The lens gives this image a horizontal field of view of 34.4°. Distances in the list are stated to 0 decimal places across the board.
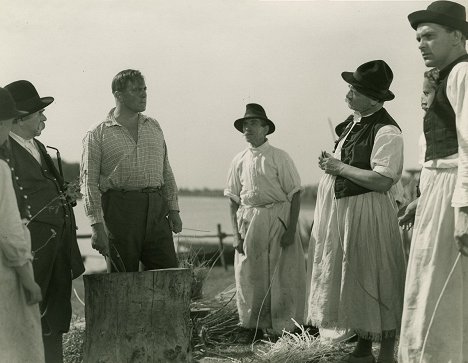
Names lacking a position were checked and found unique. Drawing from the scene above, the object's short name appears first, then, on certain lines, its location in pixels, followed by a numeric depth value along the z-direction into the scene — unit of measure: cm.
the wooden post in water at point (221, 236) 1491
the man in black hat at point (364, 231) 550
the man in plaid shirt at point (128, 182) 580
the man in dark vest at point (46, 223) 517
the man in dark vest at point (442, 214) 411
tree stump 498
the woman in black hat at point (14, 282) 391
